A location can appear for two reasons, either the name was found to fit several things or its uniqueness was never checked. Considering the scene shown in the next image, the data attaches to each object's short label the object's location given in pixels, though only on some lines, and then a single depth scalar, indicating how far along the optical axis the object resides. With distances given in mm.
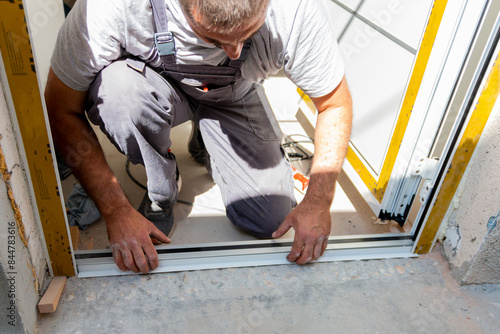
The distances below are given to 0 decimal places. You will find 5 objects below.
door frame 866
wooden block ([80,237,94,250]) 1372
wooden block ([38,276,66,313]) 1035
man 1148
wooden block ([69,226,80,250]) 1295
